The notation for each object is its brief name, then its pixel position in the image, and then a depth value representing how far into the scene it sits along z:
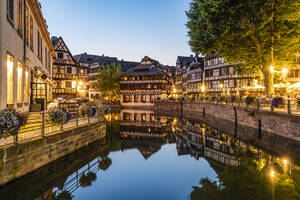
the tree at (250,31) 19.09
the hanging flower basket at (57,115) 10.90
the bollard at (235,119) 23.71
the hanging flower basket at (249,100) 20.65
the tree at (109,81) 58.55
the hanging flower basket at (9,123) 7.31
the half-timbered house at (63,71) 40.52
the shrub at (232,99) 25.90
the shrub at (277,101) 16.12
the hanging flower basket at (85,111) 15.13
